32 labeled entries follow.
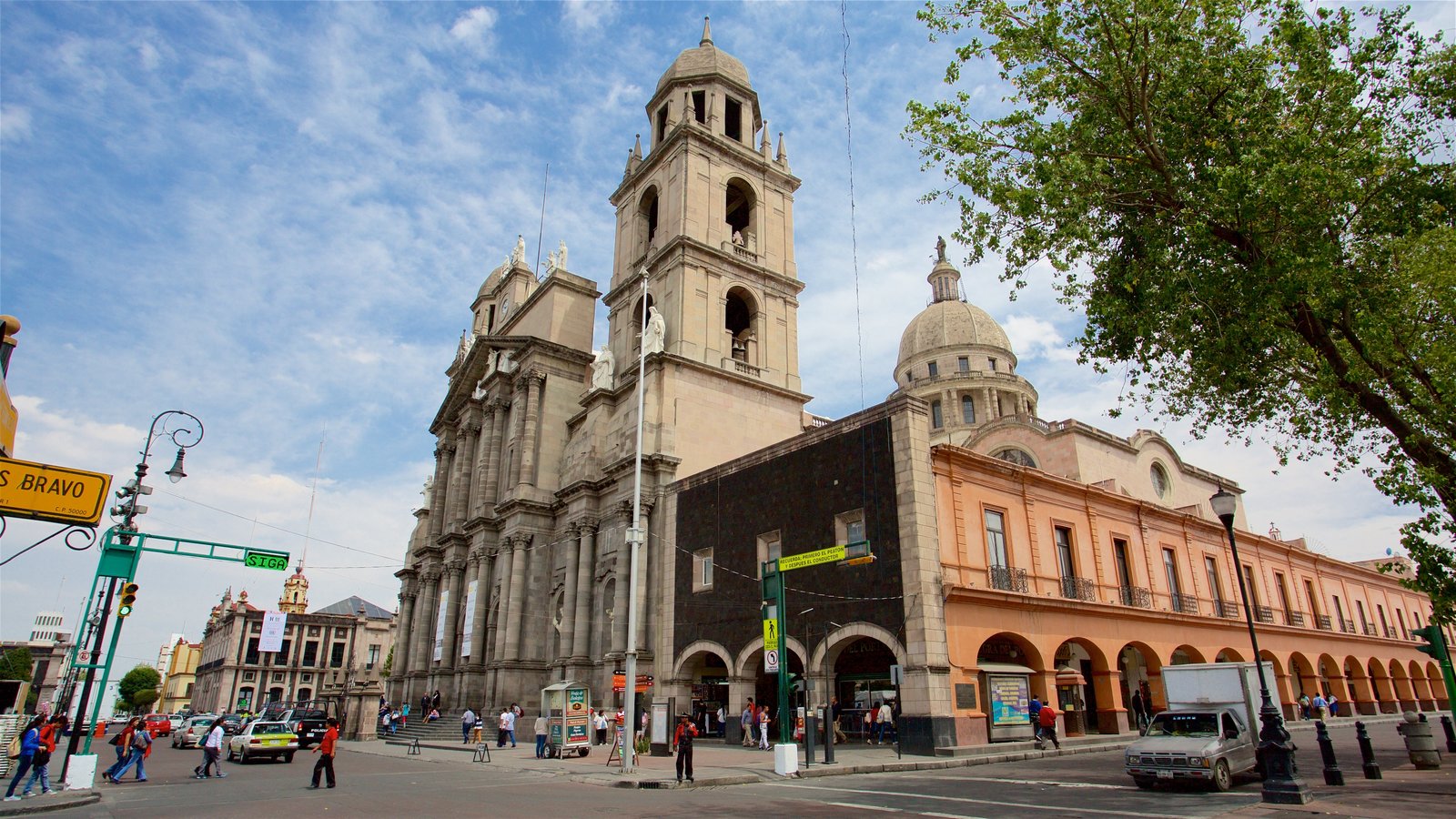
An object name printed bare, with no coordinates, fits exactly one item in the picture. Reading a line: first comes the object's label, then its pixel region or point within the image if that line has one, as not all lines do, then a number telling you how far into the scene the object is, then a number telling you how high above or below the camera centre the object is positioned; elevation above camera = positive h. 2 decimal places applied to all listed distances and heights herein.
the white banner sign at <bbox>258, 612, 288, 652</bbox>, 52.97 +4.62
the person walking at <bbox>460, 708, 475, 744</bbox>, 33.56 -0.68
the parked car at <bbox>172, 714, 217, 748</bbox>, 39.46 -1.31
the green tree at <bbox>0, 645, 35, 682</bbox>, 75.62 +3.71
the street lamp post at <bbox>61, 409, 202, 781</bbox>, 17.50 +4.37
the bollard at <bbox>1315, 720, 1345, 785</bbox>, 14.14 -0.91
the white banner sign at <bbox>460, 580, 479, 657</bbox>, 42.75 +3.97
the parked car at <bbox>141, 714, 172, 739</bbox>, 47.36 -1.13
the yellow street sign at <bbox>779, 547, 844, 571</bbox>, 19.64 +3.35
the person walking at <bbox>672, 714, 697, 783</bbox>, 17.12 -0.80
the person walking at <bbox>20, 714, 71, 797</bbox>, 15.32 -0.97
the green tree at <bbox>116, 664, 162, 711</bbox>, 127.06 +3.11
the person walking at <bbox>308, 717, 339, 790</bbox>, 17.19 -0.97
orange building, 24.05 +3.64
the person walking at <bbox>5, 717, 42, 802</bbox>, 15.29 -0.76
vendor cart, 26.28 -0.53
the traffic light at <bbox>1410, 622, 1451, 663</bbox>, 17.05 +1.23
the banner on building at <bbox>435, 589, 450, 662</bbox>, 45.69 +4.22
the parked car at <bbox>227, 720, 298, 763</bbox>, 26.53 -1.16
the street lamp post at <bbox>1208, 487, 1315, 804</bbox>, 12.05 -0.84
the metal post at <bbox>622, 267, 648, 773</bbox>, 19.67 +0.90
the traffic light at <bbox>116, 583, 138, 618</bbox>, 17.34 +2.08
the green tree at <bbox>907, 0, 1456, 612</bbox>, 14.16 +8.77
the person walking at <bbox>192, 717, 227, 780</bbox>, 20.61 -1.10
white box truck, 14.63 -0.61
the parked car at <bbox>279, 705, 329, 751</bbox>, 32.50 -0.86
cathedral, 24.12 +6.21
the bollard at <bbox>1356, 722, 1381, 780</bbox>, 14.87 -0.92
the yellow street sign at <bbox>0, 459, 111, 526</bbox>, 8.59 +2.11
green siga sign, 18.69 +3.08
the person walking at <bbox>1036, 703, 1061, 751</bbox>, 22.55 -0.47
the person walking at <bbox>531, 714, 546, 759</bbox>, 26.45 -1.00
